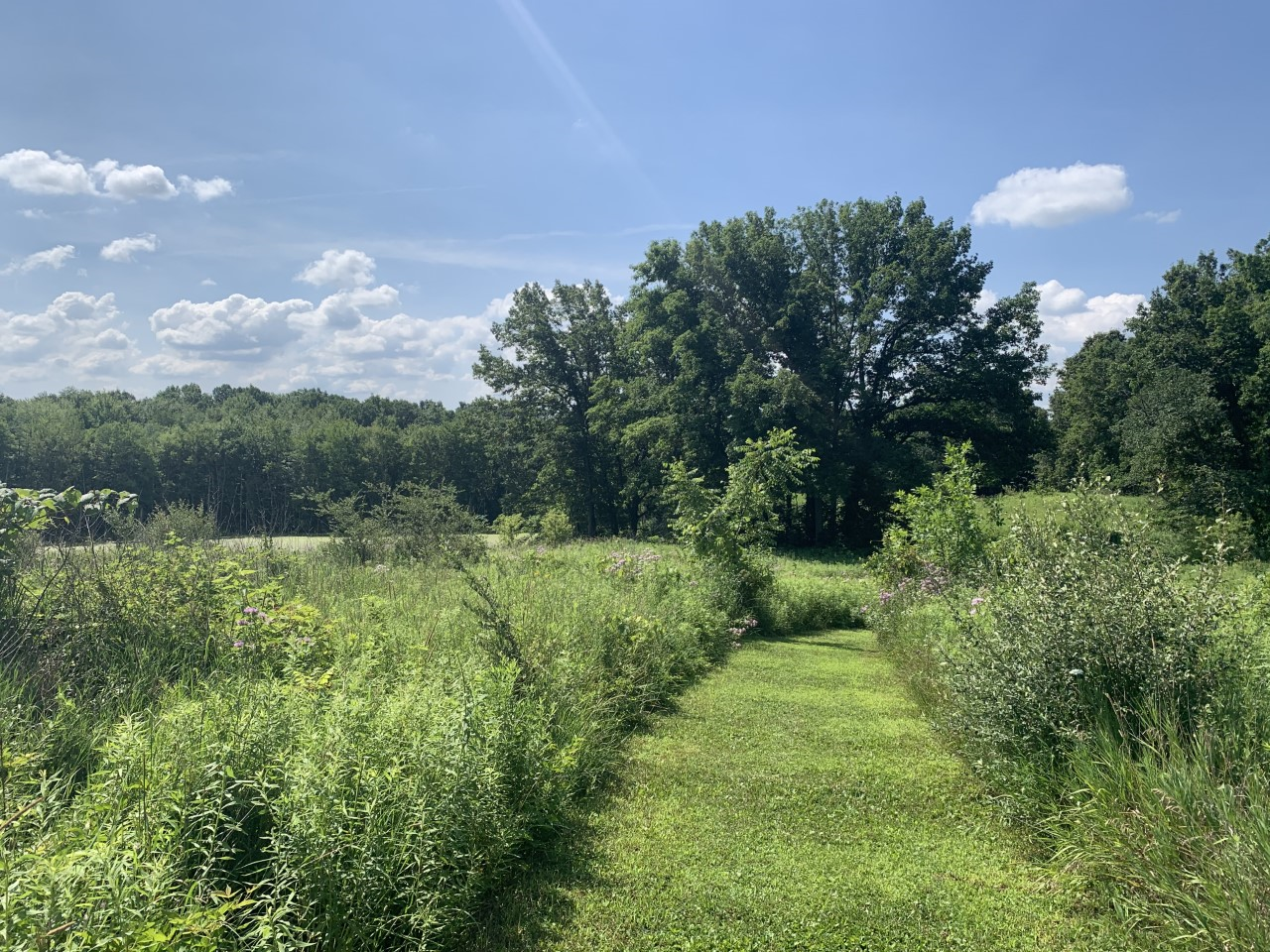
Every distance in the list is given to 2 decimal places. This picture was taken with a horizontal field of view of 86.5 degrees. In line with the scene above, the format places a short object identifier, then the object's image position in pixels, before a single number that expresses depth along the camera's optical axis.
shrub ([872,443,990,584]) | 9.70
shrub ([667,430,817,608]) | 11.38
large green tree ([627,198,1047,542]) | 27.38
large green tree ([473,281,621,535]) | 36.47
